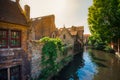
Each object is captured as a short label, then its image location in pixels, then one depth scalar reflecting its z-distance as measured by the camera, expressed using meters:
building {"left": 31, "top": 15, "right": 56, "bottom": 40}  13.94
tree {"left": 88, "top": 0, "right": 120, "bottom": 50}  9.34
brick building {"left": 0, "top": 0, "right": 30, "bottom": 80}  5.31
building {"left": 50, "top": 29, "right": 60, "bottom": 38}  17.53
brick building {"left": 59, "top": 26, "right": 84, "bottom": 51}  21.21
